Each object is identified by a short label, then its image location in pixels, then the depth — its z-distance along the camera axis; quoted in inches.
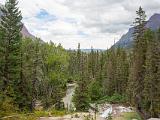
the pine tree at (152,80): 682.1
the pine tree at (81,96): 808.5
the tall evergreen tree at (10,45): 672.0
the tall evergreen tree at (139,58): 736.5
